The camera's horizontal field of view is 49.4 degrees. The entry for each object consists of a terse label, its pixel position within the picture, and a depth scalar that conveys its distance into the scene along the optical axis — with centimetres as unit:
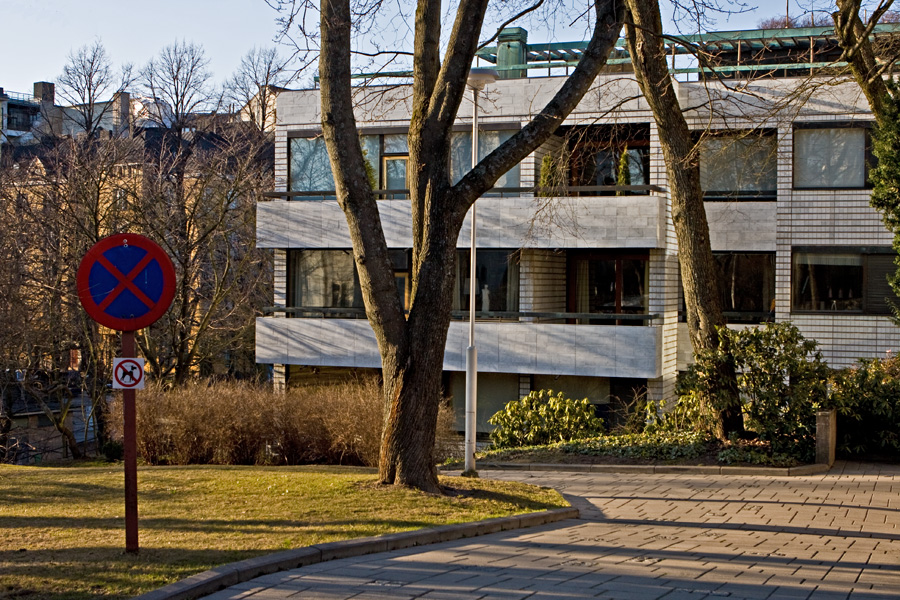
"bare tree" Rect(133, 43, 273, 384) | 3050
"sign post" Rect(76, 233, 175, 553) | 707
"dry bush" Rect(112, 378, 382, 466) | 1747
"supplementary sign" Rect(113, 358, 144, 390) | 710
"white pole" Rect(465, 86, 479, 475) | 1363
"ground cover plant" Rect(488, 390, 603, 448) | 1891
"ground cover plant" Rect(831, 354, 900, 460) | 1542
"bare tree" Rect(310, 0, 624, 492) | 1015
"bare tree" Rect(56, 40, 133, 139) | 4319
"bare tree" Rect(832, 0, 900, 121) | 1477
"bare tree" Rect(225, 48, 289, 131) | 4441
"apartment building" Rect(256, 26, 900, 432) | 2398
